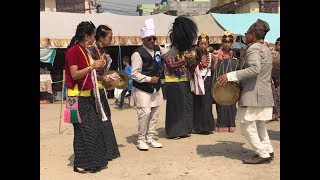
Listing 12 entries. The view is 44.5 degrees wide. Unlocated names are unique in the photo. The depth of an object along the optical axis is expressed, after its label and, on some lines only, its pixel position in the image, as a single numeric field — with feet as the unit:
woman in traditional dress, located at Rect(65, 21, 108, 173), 15.97
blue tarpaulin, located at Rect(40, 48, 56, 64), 48.21
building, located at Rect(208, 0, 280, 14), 97.71
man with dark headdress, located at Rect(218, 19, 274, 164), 16.28
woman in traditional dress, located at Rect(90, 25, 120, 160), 18.10
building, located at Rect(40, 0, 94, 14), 141.79
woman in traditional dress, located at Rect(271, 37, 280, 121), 28.94
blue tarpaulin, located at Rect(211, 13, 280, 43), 55.42
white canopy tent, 48.39
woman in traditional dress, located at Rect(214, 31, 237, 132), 24.23
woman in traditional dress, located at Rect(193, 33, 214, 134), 24.20
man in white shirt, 19.52
